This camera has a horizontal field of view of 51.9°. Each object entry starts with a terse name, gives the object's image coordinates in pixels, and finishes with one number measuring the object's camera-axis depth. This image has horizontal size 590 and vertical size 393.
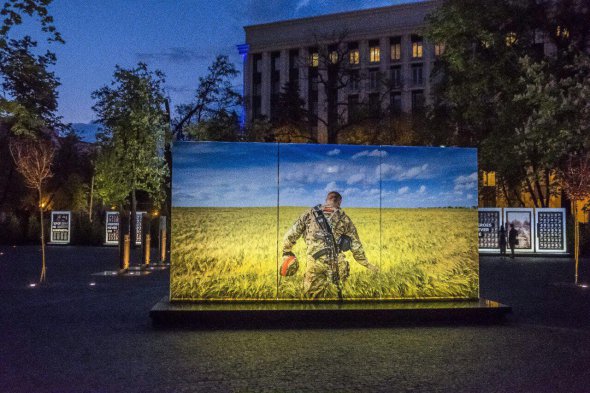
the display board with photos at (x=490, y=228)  34.22
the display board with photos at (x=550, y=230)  32.84
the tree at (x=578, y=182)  18.06
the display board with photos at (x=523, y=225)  33.38
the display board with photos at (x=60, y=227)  42.81
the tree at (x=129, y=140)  23.19
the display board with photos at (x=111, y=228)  40.75
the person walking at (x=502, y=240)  32.66
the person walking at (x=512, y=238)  30.92
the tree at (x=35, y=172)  17.06
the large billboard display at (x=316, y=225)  11.30
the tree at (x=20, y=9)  11.91
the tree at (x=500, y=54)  26.77
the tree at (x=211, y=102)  38.78
